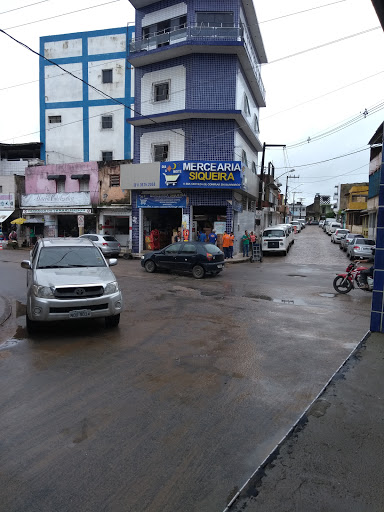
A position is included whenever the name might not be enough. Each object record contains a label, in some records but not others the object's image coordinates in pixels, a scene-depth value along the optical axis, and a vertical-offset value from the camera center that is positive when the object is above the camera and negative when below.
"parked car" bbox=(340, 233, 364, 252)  28.42 -1.19
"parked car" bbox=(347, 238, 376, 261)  22.14 -1.35
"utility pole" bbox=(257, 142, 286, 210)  28.73 +3.75
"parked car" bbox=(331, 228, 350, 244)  36.12 -0.93
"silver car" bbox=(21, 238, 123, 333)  6.79 -1.26
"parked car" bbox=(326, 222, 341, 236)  50.05 -0.20
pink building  27.61 +1.76
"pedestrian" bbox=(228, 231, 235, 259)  21.42 -1.12
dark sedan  15.24 -1.50
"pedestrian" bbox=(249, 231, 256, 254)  23.41 -0.95
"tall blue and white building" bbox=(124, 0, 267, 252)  21.80 +6.69
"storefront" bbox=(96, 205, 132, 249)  26.80 -0.10
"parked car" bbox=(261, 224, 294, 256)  25.83 -1.11
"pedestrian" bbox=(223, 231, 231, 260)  21.31 -0.95
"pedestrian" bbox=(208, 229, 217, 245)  20.69 -0.82
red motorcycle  12.13 -1.74
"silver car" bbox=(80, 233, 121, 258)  23.28 -1.38
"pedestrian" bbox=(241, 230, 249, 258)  23.36 -1.27
